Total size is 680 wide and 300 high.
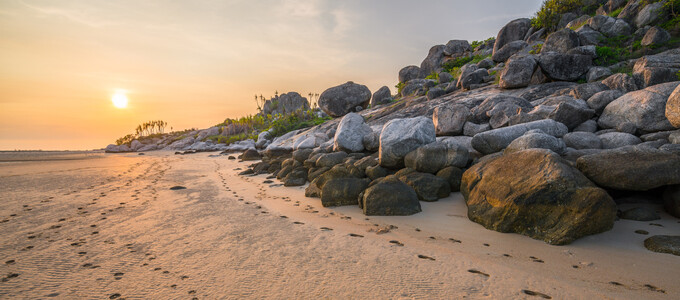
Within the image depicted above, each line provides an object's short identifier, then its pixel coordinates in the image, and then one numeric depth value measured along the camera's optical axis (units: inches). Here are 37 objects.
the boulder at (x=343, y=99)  1200.8
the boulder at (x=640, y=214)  200.8
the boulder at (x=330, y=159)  444.5
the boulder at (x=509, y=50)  897.5
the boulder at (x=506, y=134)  339.6
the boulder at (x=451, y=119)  468.8
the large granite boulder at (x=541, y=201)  173.2
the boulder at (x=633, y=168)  194.4
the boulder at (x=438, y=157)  316.2
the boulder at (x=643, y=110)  323.0
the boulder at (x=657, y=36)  592.4
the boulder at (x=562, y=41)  659.4
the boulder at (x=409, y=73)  1576.0
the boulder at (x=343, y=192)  290.5
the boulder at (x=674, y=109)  280.7
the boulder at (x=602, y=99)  396.2
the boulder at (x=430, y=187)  283.7
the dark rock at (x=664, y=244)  155.2
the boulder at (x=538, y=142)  282.8
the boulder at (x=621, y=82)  433.4
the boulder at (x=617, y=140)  306.2
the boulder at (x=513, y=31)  1122.0
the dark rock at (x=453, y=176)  298.7
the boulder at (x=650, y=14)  666.8
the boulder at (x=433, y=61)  1556.3
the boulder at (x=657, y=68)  424.2
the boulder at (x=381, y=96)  1200.8
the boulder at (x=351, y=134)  504.4
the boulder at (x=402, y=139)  357.4
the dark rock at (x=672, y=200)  196.5
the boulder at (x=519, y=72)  591.5
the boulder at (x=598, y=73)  539.8
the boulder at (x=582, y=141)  316.8
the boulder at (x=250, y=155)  912.9
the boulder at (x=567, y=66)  573.6
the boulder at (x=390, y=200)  249.8
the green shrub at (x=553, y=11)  1042.1
